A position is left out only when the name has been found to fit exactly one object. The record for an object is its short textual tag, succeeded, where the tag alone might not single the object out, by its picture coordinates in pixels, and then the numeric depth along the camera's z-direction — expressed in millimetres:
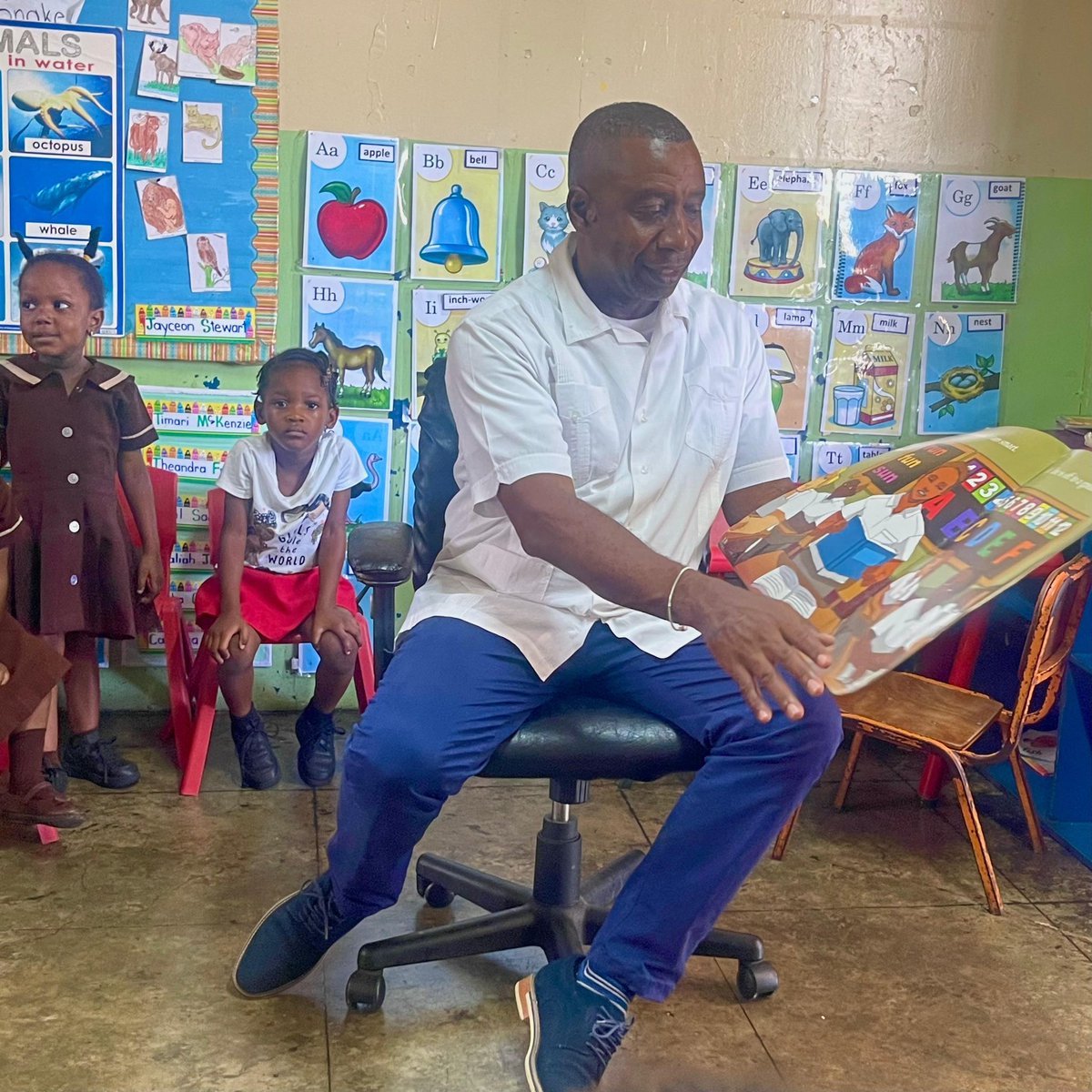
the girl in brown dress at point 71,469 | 2756
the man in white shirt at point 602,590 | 1663
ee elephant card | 3223
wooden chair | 2416
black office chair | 1801
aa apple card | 3070
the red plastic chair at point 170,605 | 2939
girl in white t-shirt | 2854
